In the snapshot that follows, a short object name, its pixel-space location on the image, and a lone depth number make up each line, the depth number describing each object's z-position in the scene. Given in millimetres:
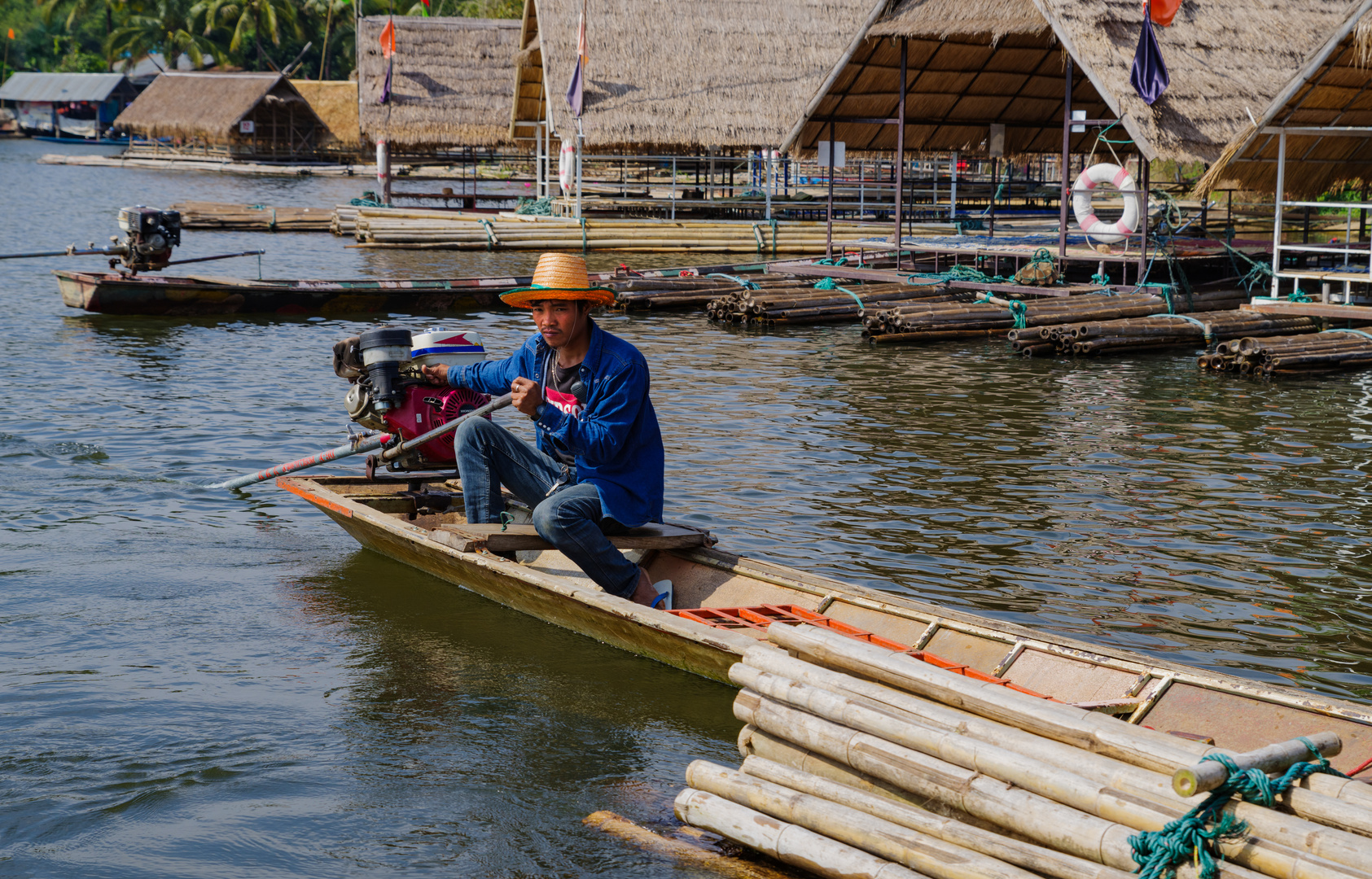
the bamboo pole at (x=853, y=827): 3537
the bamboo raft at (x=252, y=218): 30000
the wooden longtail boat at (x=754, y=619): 4512
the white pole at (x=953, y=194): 26062
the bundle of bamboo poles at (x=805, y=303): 17609
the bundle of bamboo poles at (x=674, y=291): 18875
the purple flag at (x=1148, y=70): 15180
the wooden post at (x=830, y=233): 20078
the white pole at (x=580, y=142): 25375
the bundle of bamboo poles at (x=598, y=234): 25672
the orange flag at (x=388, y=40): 31305
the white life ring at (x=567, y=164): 25969
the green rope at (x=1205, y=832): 3191
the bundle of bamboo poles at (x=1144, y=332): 14828
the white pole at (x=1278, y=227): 14906
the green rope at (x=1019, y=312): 16359
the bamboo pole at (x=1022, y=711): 3428
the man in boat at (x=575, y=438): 5781
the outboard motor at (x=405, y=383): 7258
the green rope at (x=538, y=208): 28234
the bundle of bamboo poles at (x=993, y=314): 15758
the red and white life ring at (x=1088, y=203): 16712
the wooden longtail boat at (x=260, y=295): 17078
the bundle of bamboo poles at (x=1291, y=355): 13328
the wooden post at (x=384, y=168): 31094
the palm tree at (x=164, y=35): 67750
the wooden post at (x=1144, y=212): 16109
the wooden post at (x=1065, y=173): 16156
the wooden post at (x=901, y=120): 18297
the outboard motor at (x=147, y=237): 17203
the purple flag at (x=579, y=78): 24469
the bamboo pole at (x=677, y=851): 4250
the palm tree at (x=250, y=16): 64688
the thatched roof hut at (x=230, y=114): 50250
